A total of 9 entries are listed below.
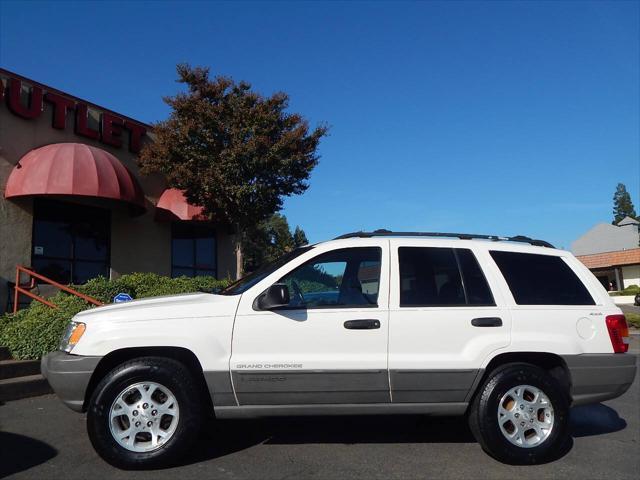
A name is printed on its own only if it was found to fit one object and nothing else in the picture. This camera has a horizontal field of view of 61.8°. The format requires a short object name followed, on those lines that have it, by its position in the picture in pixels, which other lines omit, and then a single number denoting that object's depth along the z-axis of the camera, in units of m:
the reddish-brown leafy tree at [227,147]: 12.27
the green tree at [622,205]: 91.08
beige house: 43.66
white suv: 4.25
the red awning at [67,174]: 10.83
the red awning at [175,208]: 13.58
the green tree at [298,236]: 58.43
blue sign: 7.70
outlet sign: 11.13
